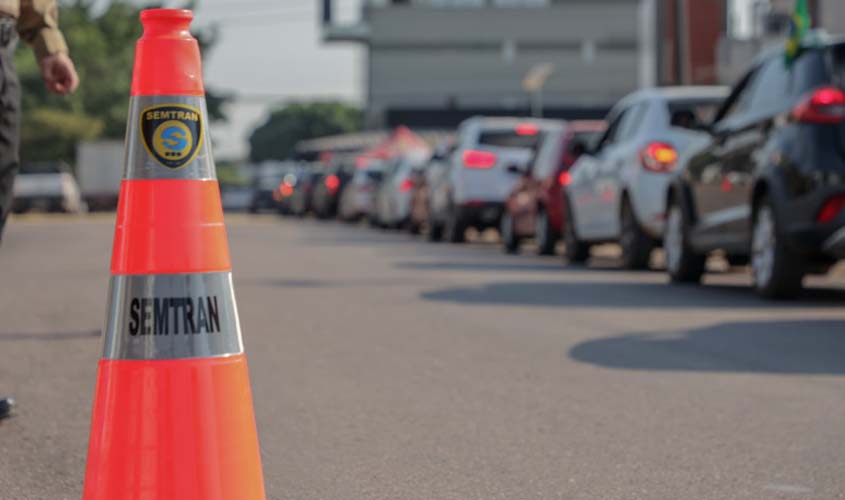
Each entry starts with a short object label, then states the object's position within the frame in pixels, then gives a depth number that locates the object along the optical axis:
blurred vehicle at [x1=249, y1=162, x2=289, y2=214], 61.56
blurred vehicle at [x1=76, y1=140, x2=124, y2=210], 68.81
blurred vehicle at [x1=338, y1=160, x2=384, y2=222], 40.88
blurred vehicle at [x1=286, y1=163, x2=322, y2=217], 50.62
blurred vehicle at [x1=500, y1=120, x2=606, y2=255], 20.61
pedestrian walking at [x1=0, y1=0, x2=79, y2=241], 6.69
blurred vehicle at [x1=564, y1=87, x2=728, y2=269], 16.42
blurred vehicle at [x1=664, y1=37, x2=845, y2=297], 11.88
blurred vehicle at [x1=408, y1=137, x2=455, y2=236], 26.83
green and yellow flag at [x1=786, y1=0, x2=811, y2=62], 12.56
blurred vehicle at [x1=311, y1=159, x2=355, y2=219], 46.47
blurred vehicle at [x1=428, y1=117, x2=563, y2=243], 24.22
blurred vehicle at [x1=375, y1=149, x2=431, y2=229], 32.83
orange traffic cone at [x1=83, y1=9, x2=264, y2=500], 4.21
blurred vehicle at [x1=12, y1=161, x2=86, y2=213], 55.16
